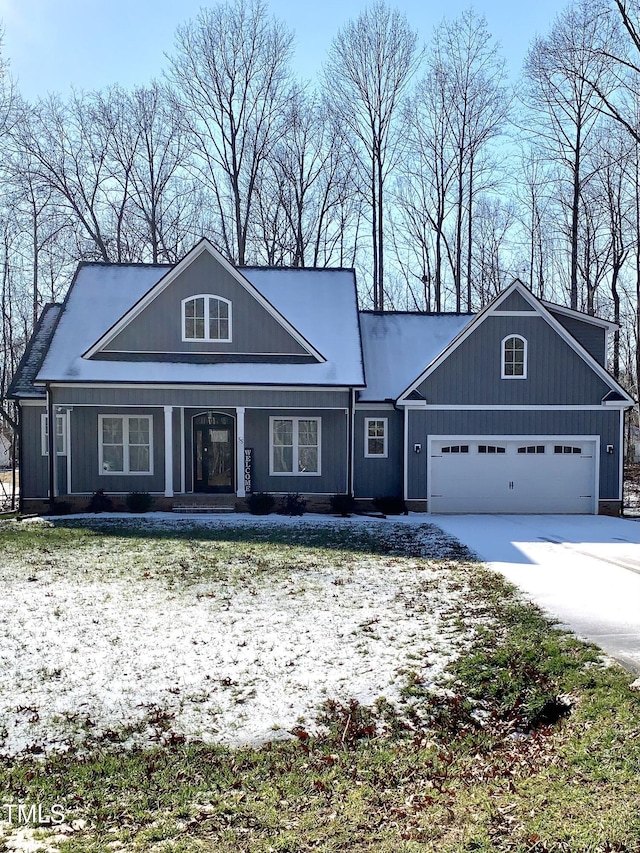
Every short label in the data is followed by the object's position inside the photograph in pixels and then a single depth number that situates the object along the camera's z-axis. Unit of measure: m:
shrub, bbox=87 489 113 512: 18.23
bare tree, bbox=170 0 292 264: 32.72
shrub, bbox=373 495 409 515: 18.30
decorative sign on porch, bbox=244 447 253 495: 18.72
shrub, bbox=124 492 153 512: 18.03
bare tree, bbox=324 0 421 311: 32.62
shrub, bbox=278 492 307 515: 18.23
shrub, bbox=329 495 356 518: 18.23
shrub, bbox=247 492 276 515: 18.03
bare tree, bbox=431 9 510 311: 32.31
